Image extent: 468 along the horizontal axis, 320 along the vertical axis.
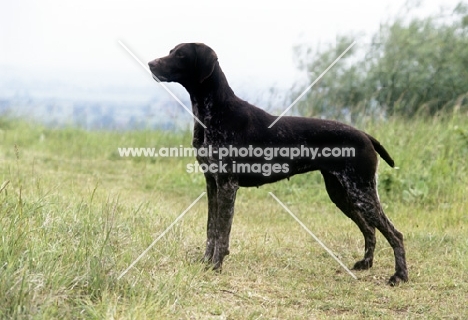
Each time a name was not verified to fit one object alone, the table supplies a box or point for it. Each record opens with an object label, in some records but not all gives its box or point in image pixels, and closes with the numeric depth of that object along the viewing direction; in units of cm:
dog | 563
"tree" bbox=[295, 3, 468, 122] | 1464
